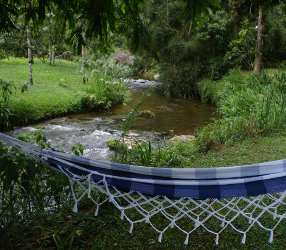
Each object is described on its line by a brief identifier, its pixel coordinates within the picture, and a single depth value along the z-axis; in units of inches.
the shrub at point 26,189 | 93.7
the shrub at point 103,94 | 420.2
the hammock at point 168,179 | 100.7
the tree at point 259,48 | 484.2
